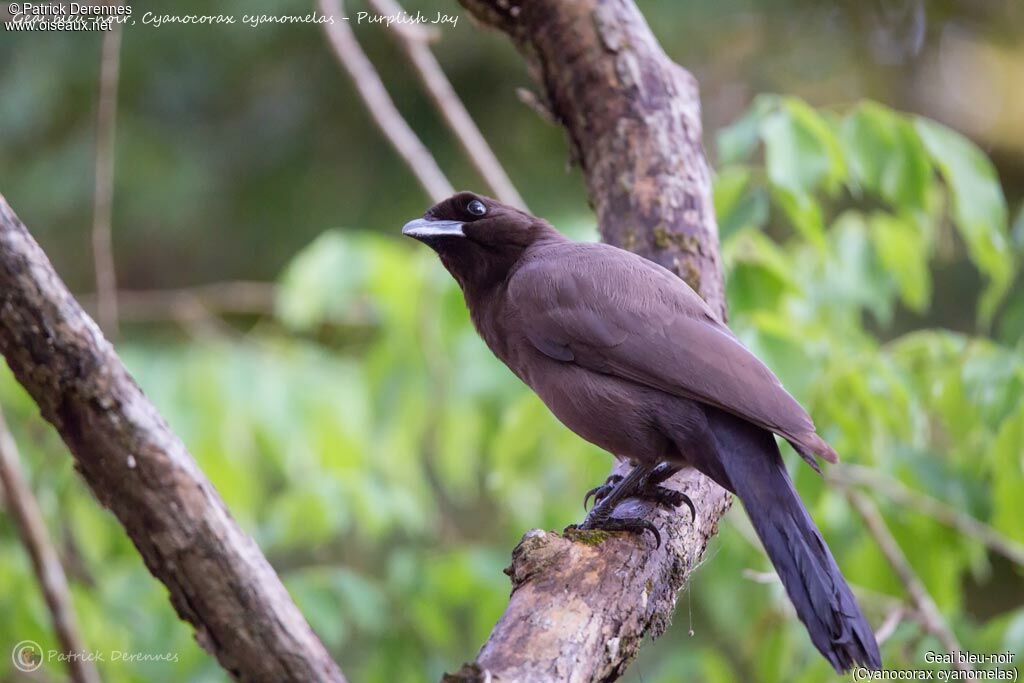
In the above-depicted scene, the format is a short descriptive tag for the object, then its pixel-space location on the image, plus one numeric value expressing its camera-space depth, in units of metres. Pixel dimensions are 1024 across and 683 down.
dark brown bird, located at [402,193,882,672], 5.31
